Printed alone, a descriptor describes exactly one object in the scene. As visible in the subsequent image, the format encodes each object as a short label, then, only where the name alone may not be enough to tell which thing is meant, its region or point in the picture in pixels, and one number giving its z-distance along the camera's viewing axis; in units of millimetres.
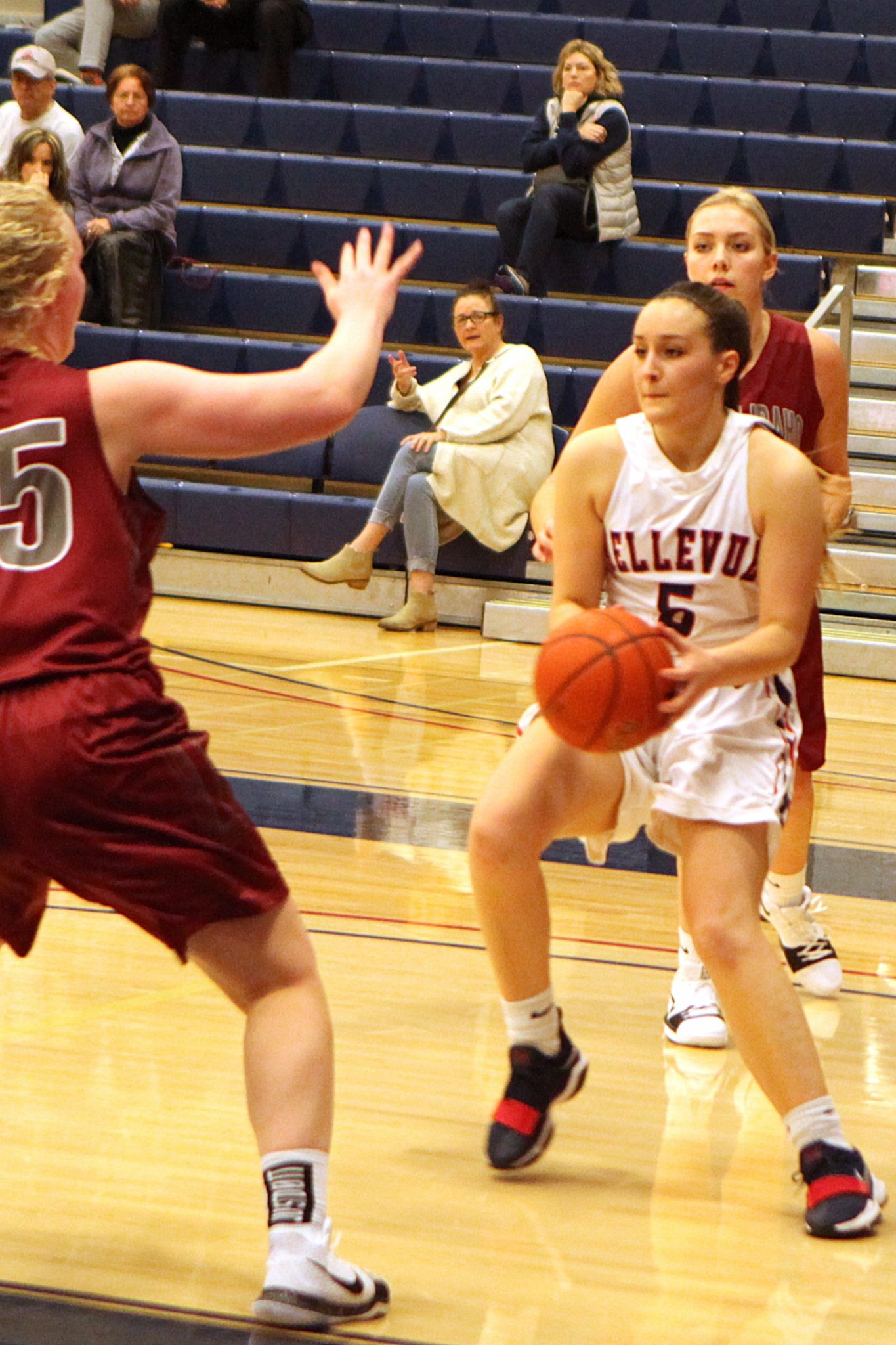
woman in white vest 17125
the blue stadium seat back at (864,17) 21125
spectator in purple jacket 17281
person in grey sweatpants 21187
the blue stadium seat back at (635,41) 20828
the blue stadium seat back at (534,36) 21219
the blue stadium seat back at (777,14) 21297
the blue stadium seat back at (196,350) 17125
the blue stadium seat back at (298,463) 16891
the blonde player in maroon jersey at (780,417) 6105
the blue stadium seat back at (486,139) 19781
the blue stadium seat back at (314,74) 21422
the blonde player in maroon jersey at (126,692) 3814
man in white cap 17297
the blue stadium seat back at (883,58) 20266
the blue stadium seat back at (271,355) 17031
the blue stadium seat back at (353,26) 21828
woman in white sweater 15320
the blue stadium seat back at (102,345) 17109
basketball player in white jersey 4754
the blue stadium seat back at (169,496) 16641
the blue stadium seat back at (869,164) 18750
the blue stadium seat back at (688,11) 21547
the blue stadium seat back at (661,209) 18359
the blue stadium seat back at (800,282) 17266
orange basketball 4461
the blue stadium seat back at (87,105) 19969
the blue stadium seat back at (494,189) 19000
